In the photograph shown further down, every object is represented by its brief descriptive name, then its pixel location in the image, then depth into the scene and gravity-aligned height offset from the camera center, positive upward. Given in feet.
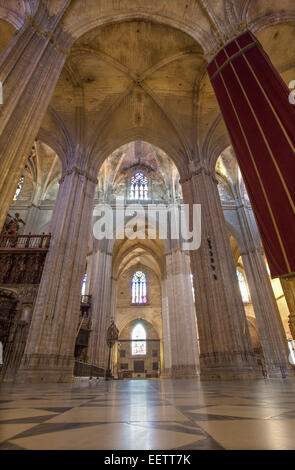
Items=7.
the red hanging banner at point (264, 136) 15.96 +15.69
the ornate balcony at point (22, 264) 26.50 +11.42
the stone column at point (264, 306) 36.42 +10.19
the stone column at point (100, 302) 40.04 +12.11
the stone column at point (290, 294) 12.46 +3.81
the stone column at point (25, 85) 15.62 +18.81
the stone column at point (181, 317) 39.32 +9.36
